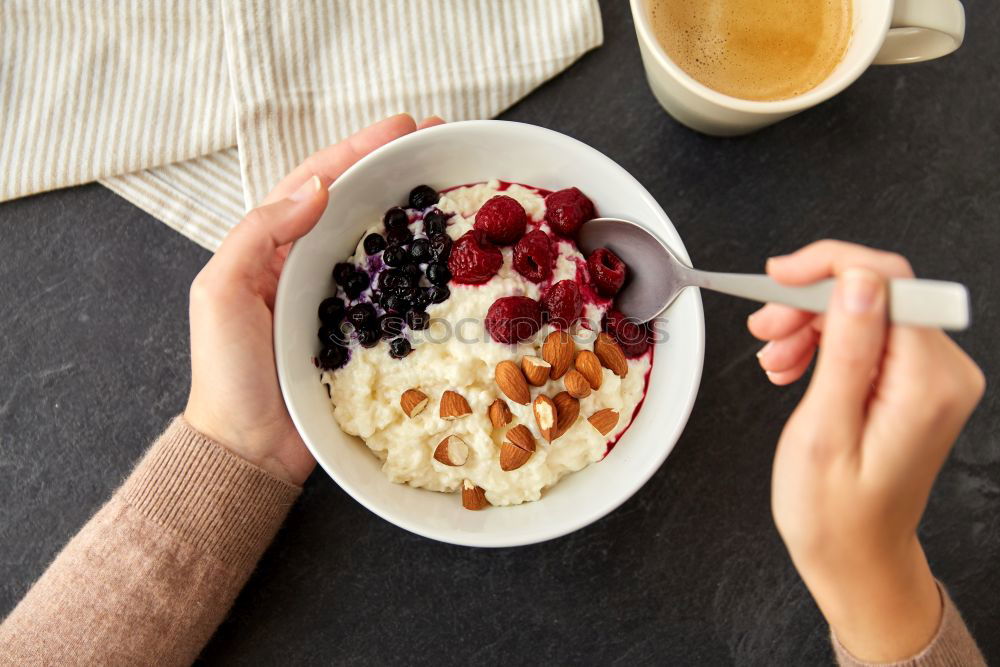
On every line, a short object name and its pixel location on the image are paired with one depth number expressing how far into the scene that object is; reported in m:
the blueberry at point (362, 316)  0.46
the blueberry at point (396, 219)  0.47
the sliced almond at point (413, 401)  0.45
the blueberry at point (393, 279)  0.46
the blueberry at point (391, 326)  0.46
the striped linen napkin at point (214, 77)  0.53
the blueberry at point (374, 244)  0.47
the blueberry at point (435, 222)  0.46
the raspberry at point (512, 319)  0.45
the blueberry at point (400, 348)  0.45
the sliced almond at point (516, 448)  0.45
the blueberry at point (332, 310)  0.47
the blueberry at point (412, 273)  0.46
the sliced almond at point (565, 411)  0.45
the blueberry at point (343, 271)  0.47
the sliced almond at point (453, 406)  0.45
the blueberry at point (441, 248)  0.46
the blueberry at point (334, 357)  0.46
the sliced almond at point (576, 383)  0.45
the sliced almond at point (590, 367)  0.45
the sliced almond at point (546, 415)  0.45
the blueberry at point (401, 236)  0.47
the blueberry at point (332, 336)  0.47
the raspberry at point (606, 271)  0.46
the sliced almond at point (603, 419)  0.45
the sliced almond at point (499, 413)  0.45
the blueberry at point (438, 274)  0.45
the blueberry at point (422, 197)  0.47
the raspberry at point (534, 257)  0.45
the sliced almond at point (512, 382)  0.45
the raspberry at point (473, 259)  0.45
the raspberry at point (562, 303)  0.45
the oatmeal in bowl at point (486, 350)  0.45
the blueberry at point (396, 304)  0.46
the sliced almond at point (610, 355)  0.46
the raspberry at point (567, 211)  0.46
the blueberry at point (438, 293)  0.45
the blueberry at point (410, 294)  0.45
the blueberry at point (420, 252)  0.46
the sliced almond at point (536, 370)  0.45
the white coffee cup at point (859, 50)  0.46
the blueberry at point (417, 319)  0.45
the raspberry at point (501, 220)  0.45
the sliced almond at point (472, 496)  0.46
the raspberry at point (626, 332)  0.47
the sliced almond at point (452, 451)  0.45
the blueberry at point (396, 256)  0.46
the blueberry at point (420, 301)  0.45
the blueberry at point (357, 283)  0.47
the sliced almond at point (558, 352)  0.45
